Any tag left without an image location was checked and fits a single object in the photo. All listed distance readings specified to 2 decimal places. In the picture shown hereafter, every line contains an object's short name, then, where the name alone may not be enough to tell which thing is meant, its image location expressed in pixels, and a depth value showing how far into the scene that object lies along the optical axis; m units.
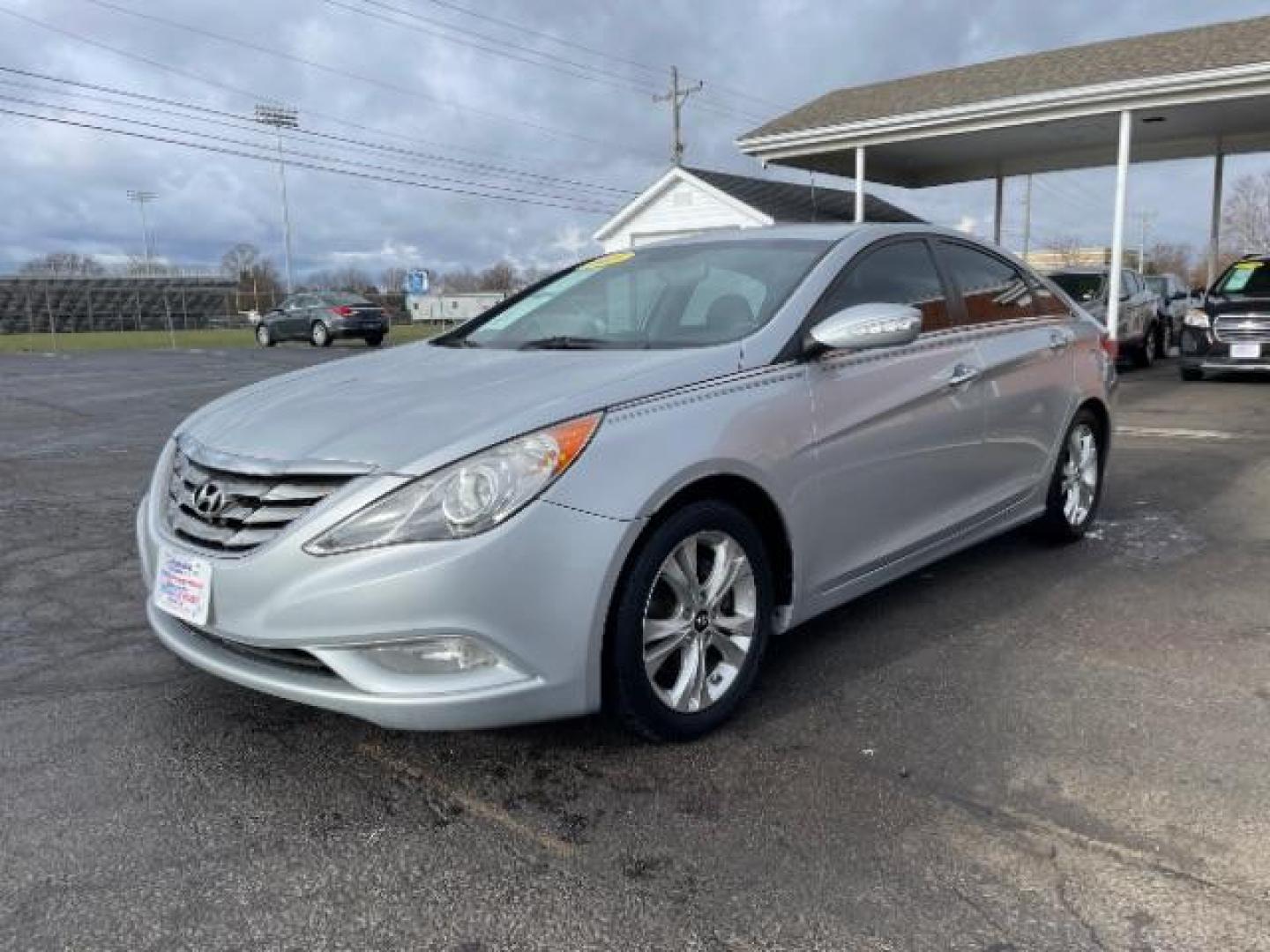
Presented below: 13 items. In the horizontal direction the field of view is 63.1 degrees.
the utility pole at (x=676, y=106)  38.47
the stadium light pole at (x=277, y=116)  57.03
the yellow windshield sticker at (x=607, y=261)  4.40
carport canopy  13.27
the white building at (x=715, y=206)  21.36
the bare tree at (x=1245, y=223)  38.78
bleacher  56.84
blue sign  47.22
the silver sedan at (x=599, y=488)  2.58
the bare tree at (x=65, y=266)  65.81
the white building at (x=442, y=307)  65.38
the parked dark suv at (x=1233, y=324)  12.60
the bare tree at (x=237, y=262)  78.00
